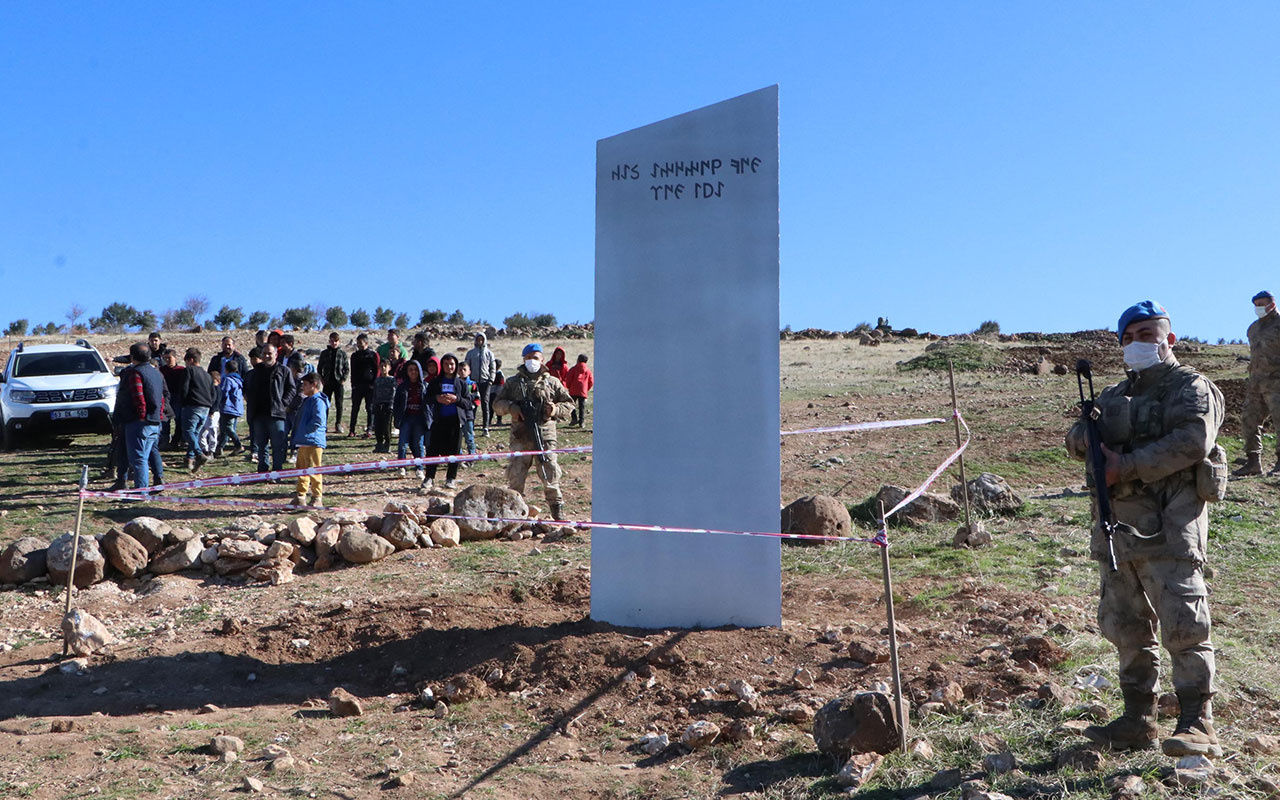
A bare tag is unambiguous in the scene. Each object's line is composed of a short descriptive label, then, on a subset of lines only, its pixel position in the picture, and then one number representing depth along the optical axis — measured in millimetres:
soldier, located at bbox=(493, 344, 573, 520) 11742
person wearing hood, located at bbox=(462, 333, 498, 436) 18156
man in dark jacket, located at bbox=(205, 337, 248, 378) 16094
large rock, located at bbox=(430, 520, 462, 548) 10742
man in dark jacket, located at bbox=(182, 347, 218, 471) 14445
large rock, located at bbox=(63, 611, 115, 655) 7699
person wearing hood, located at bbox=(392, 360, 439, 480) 14375
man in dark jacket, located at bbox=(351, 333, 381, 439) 17094
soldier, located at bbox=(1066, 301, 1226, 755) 4801
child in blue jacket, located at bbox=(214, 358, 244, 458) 15961
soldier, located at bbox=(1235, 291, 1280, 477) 12836
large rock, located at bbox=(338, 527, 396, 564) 10102
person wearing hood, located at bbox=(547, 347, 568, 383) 18734
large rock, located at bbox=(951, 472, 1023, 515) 11195
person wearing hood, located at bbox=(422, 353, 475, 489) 13875
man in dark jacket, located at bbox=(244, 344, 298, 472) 14062
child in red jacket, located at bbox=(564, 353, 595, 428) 19562
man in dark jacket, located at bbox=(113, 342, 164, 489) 12445
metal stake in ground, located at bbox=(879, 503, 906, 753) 5242
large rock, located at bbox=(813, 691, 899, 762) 5188
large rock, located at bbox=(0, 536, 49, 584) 9602
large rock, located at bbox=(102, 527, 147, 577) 9664
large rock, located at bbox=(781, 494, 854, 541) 10281
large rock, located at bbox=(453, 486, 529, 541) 10969
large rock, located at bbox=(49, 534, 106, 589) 9484
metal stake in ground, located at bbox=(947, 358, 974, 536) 9820
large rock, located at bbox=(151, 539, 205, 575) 9898
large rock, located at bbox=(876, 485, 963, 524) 11039
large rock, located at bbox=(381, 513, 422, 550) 10508
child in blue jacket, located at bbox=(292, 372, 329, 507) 12445
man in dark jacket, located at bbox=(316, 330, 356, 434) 17938
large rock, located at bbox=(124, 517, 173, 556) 10016
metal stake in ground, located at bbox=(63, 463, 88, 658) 7609
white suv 17625
